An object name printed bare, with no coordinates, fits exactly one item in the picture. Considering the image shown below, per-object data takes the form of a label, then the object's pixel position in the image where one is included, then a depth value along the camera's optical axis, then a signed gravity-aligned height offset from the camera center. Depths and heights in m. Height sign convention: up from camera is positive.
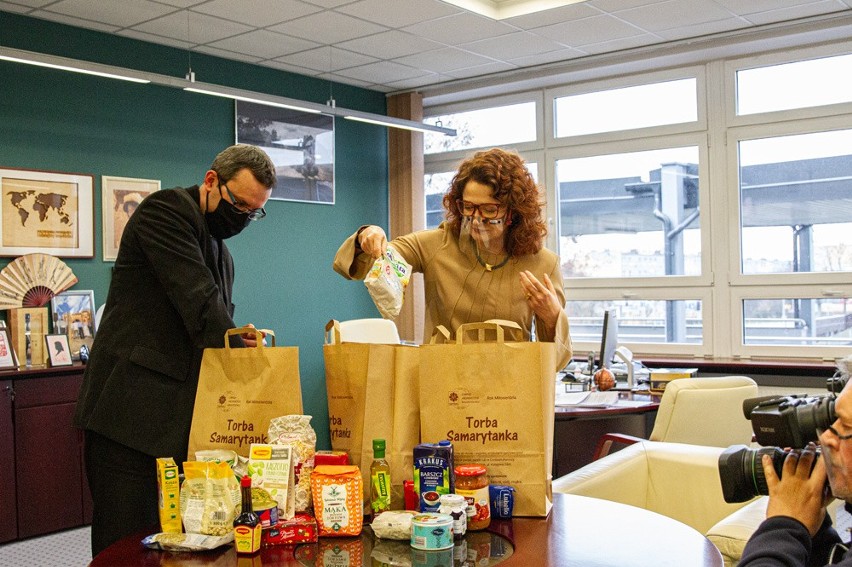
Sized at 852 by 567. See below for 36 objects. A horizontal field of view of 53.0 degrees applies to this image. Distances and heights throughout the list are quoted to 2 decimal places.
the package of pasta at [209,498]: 1.61 -0.38
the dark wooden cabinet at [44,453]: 4.52 -0.82
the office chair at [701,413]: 3.41 -0.48
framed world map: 4.96 +0.53
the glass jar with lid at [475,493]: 1.66 -0.39
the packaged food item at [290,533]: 1.61 -0.44
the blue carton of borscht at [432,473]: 1.67 -0.35
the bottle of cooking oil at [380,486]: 1.73 -0.38
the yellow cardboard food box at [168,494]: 1.66 -0.38
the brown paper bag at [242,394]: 1.81 -0.21
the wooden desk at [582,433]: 4.15 -0.68
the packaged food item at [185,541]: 1.57 -0.45
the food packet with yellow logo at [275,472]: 1.67 -0.34
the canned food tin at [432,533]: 1.54 -0.43
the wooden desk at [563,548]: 1.49 -0.46
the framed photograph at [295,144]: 6.36 +1.19
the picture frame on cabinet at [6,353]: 4.64 -0.28
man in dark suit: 1.95 -0.14
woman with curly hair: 2.15 +0.12
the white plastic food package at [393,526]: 1.61 -0.43
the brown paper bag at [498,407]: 1.71 -0.23
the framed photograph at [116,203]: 5.44 +0.63
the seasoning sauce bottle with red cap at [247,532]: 1.55 -0.43
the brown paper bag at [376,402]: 1.78 -0.22
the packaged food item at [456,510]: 1.62 -0.41
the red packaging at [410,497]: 1.72 -0.40
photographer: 1.34 -0.35
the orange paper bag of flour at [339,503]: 1.64 -0.40
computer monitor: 4.57 -0.25
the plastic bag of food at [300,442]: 1.71 -0.29
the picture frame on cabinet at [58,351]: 4.83 -0.28
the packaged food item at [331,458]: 1.74 -0.33
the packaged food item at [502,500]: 1.71 -0.41
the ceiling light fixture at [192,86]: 4.25 +1.22
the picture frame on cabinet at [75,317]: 5.00 -0.10
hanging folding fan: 4.89 +0.13
